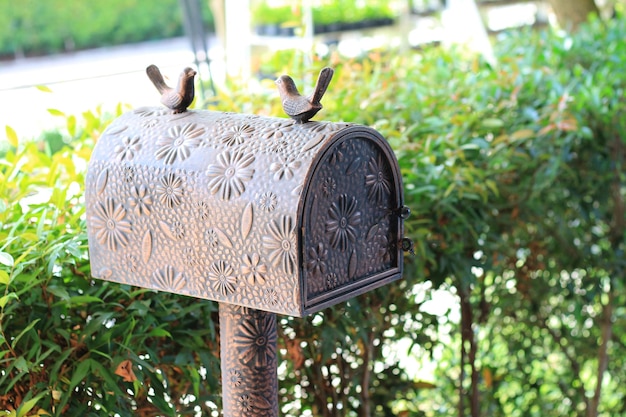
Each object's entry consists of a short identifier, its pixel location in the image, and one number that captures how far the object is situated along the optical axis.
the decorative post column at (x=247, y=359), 3.15
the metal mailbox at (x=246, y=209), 3.00
